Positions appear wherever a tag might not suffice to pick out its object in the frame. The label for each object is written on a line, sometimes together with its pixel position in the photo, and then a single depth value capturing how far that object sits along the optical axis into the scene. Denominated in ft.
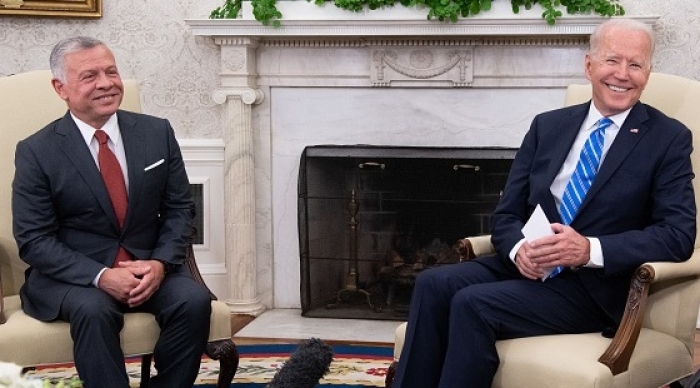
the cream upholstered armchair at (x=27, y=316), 10.93
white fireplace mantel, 17.35
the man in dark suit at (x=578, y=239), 10.30
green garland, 16.51
